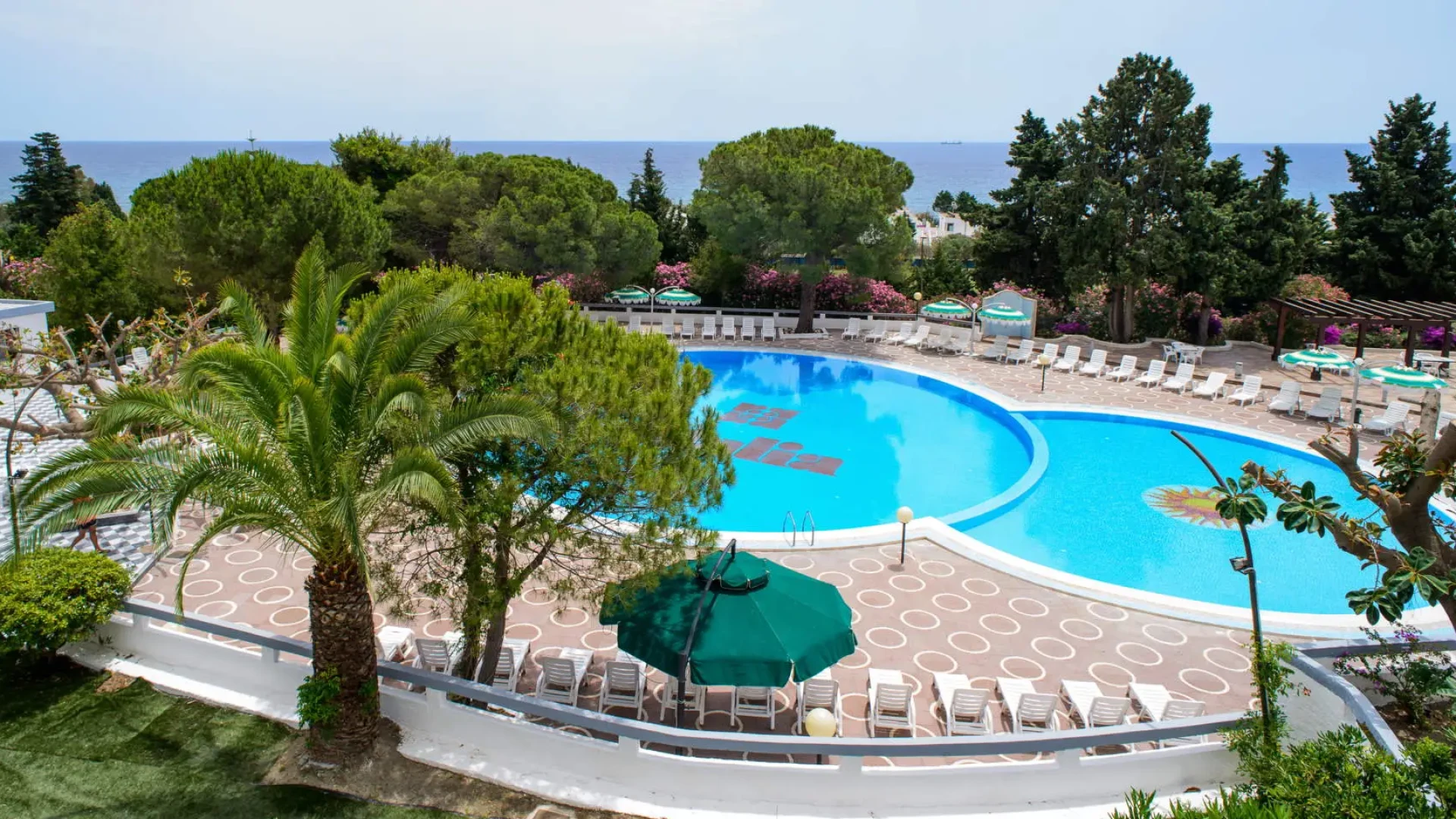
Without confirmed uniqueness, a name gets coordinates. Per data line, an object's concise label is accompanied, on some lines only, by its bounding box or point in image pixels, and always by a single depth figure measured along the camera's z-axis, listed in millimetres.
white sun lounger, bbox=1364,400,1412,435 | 19203
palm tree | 6984
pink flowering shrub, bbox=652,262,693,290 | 32844
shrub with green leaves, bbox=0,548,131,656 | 8703
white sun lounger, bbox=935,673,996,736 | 8789
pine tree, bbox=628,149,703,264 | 36094
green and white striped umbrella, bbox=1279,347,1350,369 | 21391
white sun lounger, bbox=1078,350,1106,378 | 24500
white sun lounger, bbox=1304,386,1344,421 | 20281
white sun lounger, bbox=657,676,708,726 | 8977
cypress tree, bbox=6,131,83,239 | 42000
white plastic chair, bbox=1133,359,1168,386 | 23578
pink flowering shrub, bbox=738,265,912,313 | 31328
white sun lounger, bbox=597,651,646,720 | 9016
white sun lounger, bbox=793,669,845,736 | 8883
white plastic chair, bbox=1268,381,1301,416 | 20891
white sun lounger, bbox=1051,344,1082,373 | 25234
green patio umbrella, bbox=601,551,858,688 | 7918
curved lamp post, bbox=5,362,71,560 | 6867
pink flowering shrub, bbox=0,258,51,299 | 24234
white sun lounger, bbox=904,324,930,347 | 28516
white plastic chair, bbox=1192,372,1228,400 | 22312
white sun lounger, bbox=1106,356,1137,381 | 24094
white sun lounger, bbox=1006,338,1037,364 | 26312
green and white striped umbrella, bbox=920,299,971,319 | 27969
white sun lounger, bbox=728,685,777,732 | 8898
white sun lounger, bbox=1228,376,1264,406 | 21516
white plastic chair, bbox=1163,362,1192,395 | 22938
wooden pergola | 23469
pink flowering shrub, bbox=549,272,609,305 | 30188
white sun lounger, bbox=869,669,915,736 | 8773
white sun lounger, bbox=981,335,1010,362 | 26844
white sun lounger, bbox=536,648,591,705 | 9156
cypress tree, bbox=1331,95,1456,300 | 28969
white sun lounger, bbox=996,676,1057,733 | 8750
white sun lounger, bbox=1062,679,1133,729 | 8703
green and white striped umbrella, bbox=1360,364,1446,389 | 18812
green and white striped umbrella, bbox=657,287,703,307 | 28984
